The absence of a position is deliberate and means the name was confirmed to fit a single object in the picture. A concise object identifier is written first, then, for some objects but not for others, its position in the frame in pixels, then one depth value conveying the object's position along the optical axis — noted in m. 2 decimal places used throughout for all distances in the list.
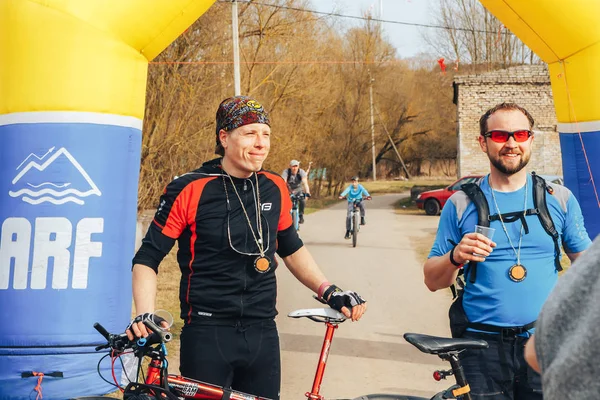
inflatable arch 5.25
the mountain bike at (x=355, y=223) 16.30
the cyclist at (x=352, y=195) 16.94
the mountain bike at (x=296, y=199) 18.02
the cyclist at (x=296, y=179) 18.42
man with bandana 3.34
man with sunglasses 3.14
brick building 27.67
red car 27.09
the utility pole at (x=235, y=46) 19.95
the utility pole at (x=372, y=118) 46.44
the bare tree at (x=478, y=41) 42.47
